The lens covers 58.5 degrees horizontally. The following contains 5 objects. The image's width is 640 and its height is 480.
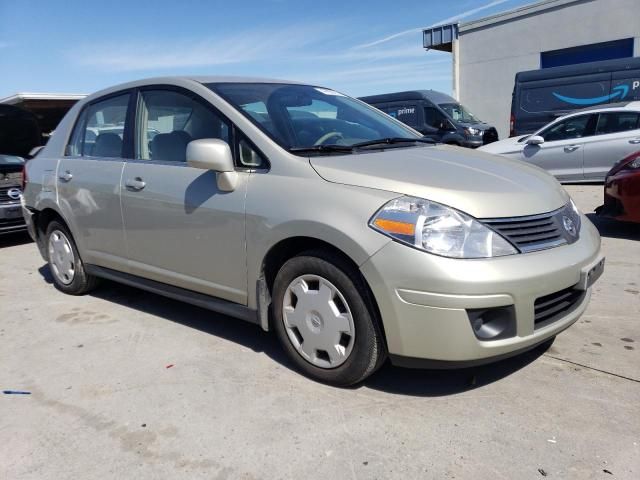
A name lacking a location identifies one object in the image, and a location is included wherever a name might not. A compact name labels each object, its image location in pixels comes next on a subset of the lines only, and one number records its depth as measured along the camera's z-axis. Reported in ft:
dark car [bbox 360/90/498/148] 47.24
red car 18.88
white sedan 30.32
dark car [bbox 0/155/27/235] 23.62
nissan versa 8.48
